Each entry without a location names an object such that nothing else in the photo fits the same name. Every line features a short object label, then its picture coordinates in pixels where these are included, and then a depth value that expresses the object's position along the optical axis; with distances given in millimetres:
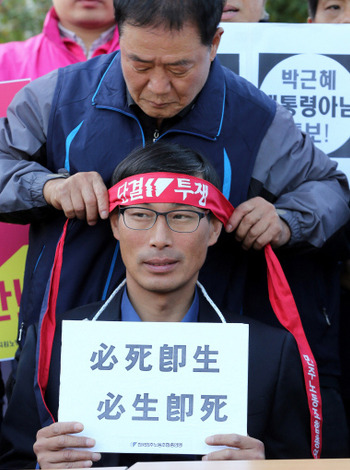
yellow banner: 3557
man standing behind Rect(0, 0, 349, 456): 2885
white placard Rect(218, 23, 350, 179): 3631
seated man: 2738
